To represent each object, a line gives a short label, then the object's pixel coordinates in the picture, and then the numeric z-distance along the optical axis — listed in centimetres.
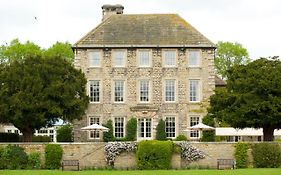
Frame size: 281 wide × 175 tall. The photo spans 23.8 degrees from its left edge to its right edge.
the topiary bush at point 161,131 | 5194
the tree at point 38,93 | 4372
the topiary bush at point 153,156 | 3638
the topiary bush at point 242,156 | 3725
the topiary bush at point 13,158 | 3650
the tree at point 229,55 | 8481
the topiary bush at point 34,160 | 3678
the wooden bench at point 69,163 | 3654
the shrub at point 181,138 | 5085
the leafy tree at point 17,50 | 7881
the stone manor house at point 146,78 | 5294
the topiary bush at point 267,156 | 3684
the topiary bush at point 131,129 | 5206
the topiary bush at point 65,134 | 5406
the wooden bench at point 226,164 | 3671
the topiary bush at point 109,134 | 5209
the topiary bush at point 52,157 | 3694
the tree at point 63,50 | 8194
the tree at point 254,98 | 4056
